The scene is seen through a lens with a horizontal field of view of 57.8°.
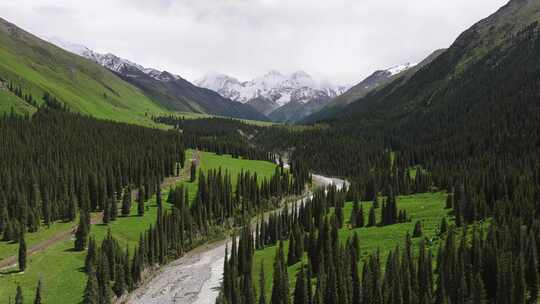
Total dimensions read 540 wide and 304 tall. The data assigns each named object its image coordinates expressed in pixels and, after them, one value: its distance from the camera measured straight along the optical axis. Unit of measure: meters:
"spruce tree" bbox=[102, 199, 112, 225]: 142.75
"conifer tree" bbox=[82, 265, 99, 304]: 90.19
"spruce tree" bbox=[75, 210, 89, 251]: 119.50
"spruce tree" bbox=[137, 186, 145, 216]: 154.50
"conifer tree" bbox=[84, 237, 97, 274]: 108.65
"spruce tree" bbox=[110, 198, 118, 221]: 146.71
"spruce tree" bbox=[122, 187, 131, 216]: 152.88
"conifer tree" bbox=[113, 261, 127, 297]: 101.94
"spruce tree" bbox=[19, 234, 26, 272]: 102.38
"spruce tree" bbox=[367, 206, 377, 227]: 130.00
